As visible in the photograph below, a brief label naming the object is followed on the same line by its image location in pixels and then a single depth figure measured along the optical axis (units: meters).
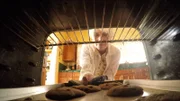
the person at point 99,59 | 1.89
